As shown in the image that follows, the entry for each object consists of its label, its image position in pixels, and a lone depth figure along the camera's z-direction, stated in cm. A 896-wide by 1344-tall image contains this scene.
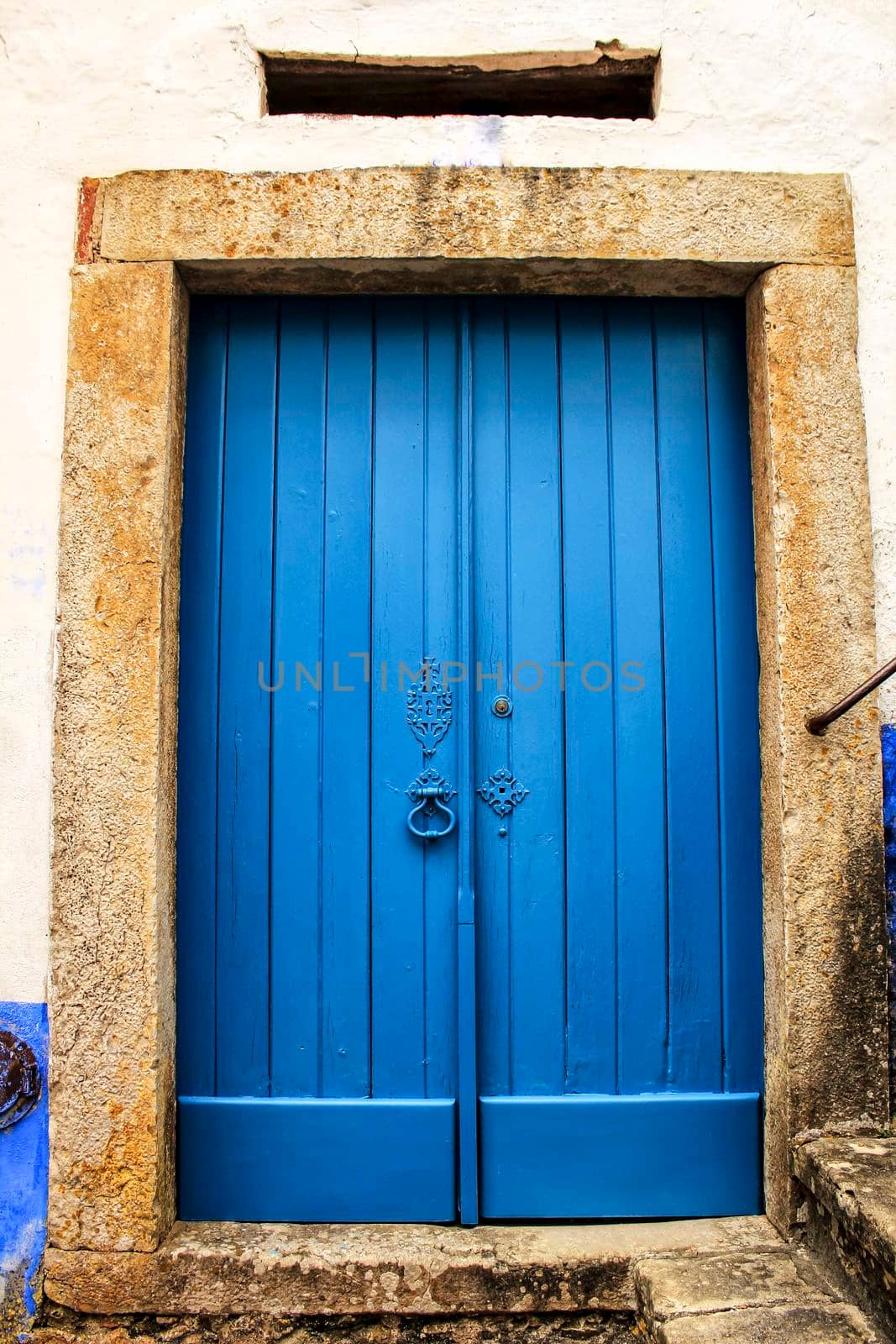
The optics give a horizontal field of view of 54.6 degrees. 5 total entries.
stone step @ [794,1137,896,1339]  169
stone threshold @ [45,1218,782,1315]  199
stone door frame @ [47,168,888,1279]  205
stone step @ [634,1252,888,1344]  171
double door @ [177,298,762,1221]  216
